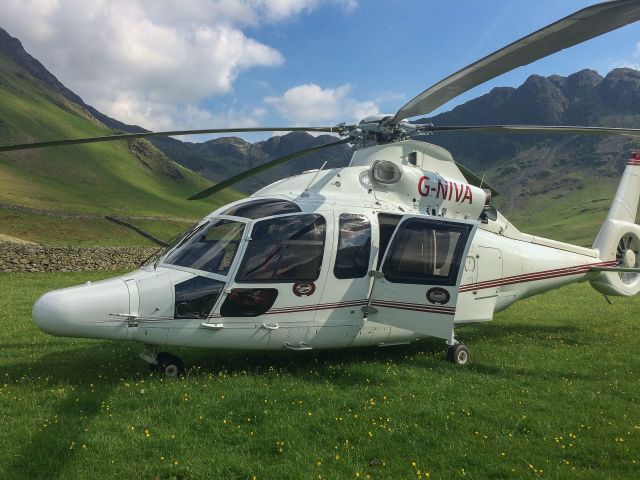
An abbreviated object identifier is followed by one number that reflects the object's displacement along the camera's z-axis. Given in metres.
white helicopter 7.17
